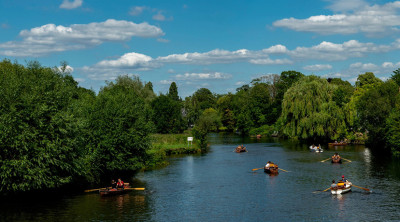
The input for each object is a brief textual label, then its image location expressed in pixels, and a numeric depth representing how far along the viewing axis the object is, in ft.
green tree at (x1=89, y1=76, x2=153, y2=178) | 169.07
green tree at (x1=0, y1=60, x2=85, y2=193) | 123.44
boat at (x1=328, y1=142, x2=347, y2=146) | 306.12
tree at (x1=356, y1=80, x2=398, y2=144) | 265.95
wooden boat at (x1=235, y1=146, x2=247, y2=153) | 281.13
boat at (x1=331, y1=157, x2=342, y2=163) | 216.13
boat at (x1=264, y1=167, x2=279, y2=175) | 187.93
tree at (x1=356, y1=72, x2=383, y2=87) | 432.25
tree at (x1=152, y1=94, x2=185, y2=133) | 387.34
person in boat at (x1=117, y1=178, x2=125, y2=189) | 149.59
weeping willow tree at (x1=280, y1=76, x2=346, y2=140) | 309.83
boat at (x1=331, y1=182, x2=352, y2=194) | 143.79
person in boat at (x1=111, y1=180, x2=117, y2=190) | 148.87
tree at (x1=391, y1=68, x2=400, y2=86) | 402.72
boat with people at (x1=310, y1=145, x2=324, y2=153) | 267.68
